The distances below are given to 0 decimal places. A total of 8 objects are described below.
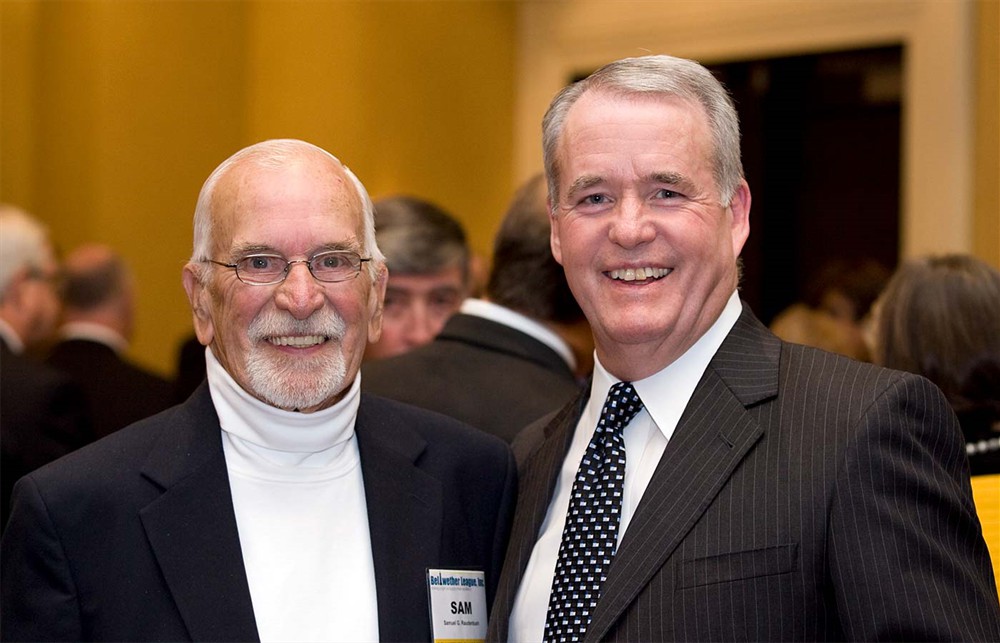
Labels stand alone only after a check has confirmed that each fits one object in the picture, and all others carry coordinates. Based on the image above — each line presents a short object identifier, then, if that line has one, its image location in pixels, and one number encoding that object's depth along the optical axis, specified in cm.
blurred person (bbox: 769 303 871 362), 552
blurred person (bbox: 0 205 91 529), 399
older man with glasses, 217
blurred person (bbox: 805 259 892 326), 582
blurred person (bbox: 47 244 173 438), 506
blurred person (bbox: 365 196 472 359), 391
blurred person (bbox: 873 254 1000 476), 288
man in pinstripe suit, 184
